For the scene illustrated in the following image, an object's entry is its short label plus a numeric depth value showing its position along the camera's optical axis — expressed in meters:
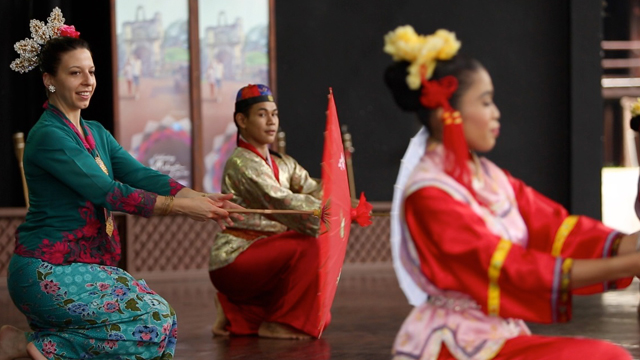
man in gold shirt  7.17
